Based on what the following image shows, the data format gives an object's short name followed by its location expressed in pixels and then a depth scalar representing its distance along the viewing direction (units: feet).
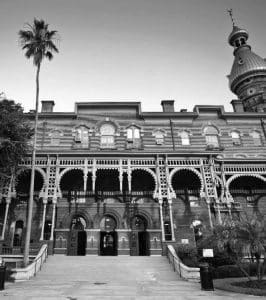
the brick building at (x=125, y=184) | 75.15
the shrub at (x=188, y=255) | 53.69
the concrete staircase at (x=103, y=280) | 34.30
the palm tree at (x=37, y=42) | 68.44
